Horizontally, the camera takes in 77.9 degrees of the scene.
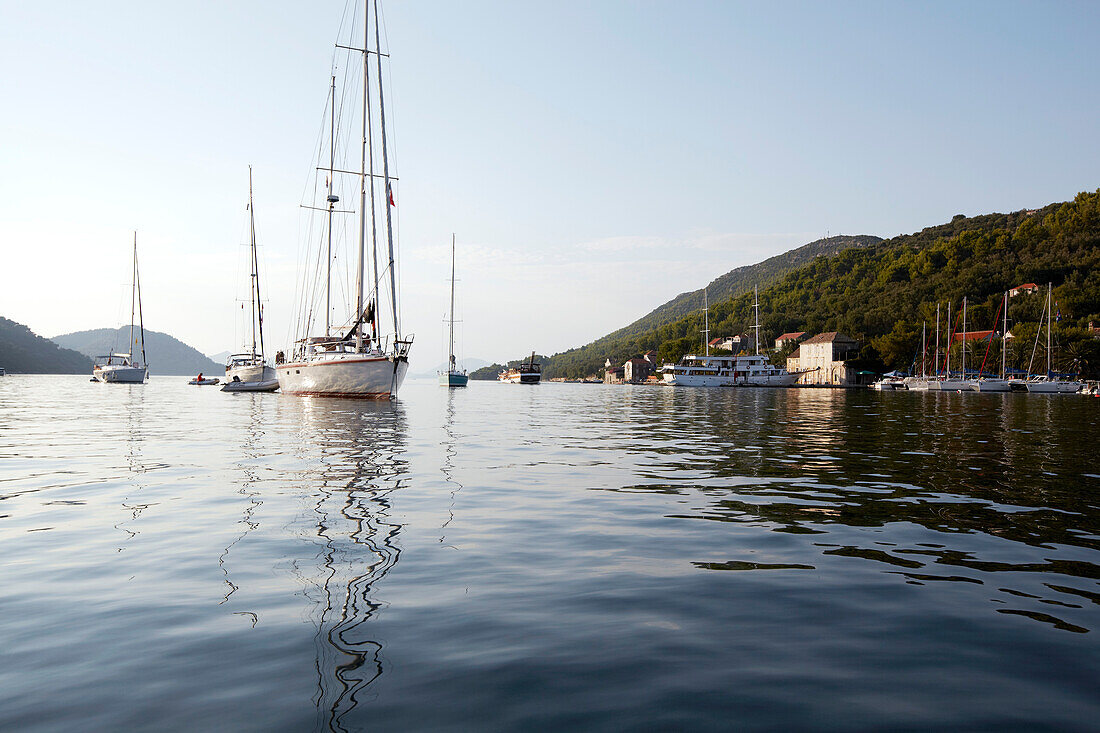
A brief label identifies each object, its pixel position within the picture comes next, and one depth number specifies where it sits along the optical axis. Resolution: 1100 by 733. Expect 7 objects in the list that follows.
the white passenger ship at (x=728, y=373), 127.62
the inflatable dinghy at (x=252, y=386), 67.31
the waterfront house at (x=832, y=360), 146.00
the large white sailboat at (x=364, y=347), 43.28
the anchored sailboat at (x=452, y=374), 95.12
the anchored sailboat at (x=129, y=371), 89.48
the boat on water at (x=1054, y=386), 88.97
